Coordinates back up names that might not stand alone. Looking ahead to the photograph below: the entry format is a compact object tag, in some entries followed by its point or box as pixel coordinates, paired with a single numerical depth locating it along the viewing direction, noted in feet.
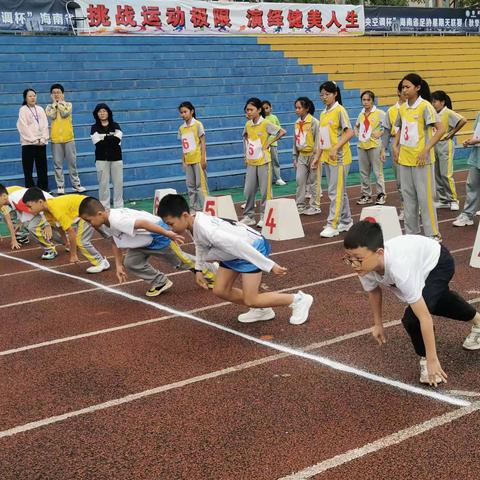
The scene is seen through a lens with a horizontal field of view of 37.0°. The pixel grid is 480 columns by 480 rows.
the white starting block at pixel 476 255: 24.56
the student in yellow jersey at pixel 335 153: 31.91
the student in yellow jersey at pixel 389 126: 32.24
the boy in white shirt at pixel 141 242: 22.12
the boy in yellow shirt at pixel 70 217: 26.68
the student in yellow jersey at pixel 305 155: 37.67
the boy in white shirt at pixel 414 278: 13.23
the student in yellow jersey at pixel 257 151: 34.78
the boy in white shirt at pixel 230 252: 17.87
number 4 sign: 31.96
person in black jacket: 39.04
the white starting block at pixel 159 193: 38.01
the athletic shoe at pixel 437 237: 27.51
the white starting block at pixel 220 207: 36.11
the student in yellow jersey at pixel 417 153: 26.50
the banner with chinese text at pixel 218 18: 65.05
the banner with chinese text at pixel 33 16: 60.39
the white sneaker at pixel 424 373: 14.66
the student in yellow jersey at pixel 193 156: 37.93
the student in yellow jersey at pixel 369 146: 40.86
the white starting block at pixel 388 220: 29.09
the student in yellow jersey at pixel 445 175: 37.40
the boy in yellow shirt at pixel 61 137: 43.83
